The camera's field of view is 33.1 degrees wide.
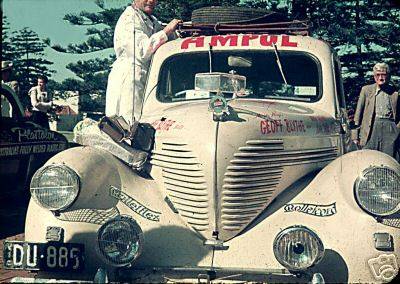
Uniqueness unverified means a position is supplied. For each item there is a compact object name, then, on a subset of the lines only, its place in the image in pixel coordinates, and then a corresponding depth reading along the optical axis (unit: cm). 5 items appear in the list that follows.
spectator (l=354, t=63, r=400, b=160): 770
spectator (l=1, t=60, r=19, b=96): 582
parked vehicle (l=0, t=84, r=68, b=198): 791
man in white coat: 596
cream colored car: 403
